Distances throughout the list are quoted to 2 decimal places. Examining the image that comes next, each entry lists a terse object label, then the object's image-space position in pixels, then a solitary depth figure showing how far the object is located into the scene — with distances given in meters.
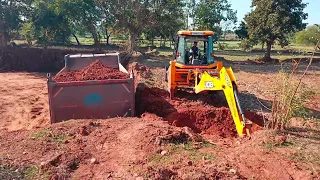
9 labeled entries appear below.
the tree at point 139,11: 16.88
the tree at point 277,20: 16.76
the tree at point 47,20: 17.09
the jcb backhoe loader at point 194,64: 5.76
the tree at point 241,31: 23.45
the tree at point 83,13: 16.98
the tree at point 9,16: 17.02
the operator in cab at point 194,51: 7.45
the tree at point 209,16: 23.49
